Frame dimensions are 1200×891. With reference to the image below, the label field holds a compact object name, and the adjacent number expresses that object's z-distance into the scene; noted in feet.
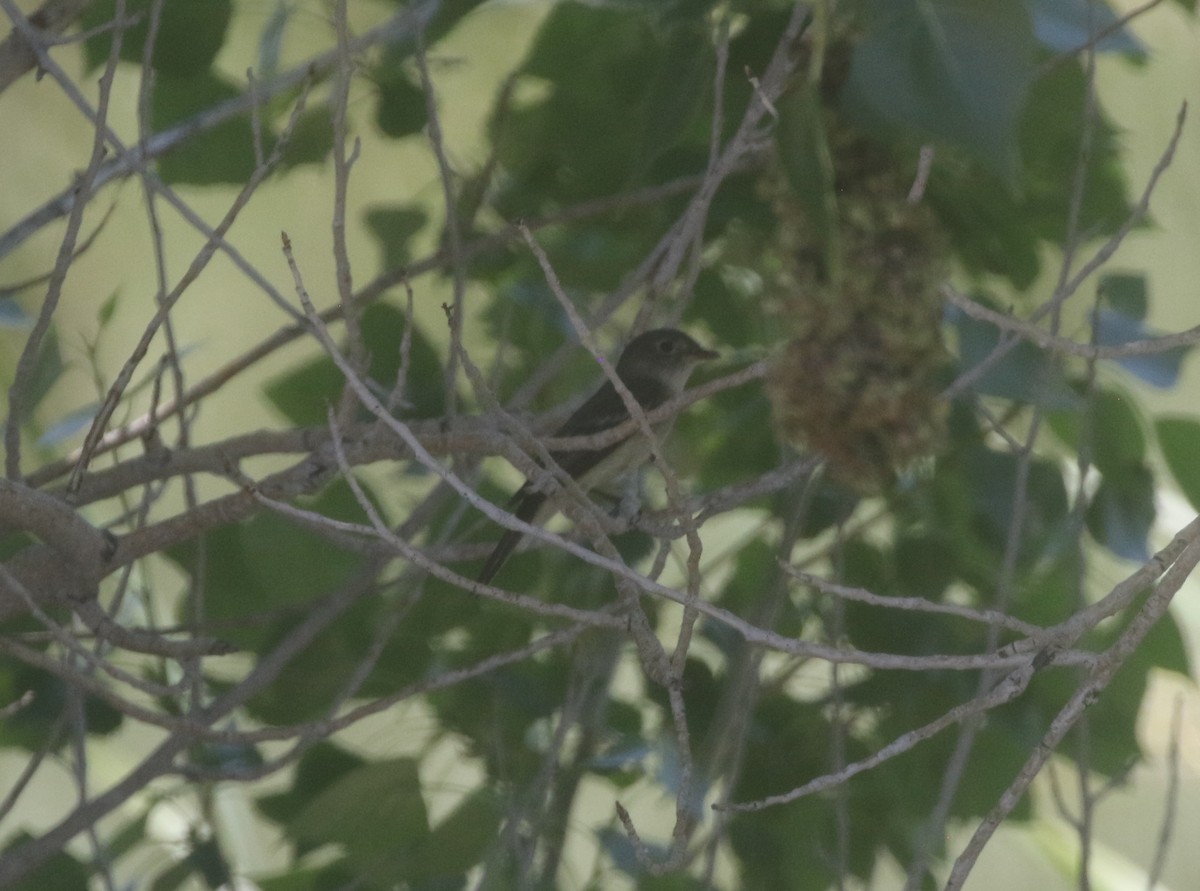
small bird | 23.34
